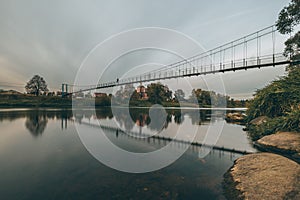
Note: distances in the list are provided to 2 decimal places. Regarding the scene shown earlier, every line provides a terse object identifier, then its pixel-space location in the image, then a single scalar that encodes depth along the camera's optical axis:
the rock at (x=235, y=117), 24.05
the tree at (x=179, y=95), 91.76
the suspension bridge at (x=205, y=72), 19.96
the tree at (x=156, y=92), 74.00
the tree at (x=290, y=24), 17.78
